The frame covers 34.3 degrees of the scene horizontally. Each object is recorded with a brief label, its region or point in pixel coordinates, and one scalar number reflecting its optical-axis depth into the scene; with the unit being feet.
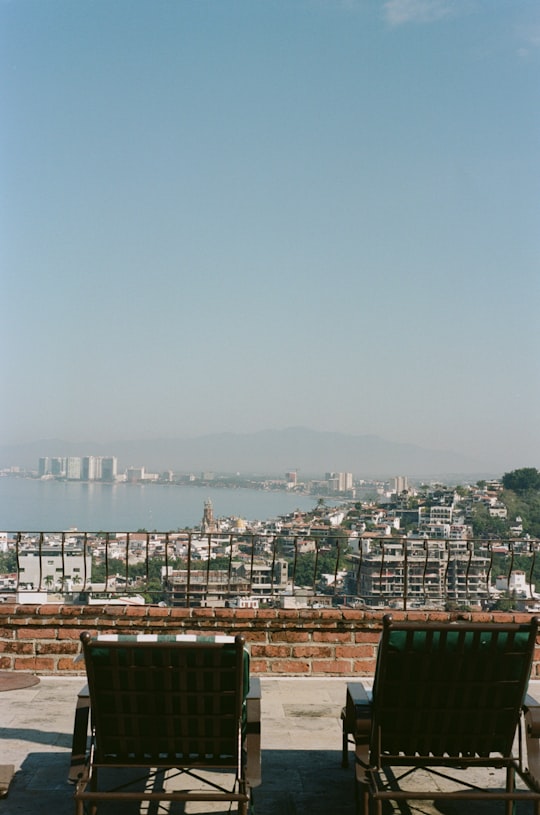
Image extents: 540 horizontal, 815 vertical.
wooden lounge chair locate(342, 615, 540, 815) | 10.68
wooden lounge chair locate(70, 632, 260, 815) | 10.29
